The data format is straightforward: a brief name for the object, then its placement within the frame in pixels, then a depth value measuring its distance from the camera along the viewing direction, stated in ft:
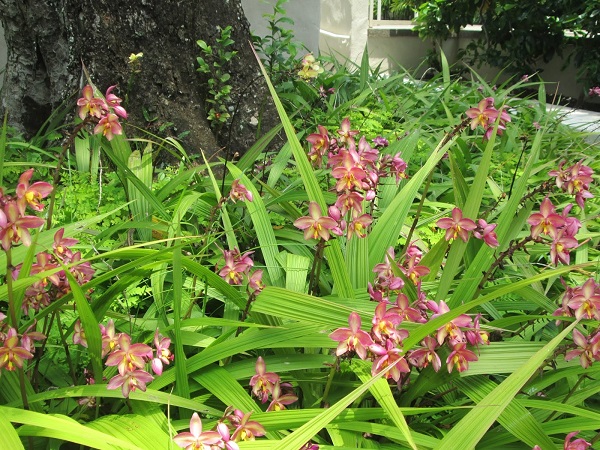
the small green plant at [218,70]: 9.86
